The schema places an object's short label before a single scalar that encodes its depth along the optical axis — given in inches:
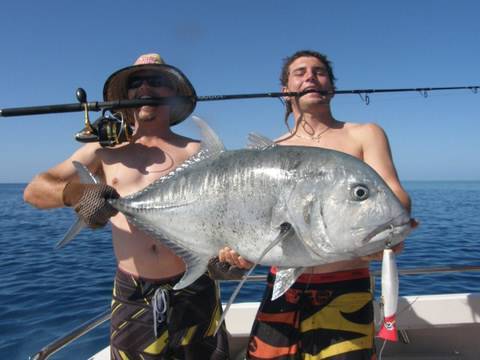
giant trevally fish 75.8
